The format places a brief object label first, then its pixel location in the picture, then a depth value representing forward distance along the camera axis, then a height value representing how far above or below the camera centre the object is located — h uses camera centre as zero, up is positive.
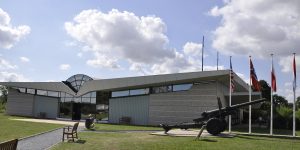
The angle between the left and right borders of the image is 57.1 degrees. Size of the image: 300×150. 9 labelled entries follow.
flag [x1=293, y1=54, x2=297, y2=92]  16.61 +1.91
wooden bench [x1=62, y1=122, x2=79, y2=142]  13.20 -1.60
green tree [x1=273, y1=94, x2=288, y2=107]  60.48 +0.41
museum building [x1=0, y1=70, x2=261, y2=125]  24.56 +0.04
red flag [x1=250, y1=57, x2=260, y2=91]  17.69 +1.45
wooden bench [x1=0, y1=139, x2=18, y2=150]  5.39 -1.03
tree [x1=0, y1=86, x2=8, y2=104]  65.95 -0.01
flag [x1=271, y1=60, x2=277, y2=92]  16.97 +1.22
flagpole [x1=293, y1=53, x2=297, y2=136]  16.58 +1.57
